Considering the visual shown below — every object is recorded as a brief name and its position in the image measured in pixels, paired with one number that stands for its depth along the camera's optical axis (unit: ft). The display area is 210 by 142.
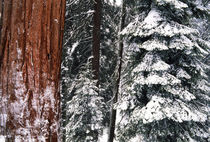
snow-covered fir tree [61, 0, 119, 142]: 24.76
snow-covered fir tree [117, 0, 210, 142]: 20.47
